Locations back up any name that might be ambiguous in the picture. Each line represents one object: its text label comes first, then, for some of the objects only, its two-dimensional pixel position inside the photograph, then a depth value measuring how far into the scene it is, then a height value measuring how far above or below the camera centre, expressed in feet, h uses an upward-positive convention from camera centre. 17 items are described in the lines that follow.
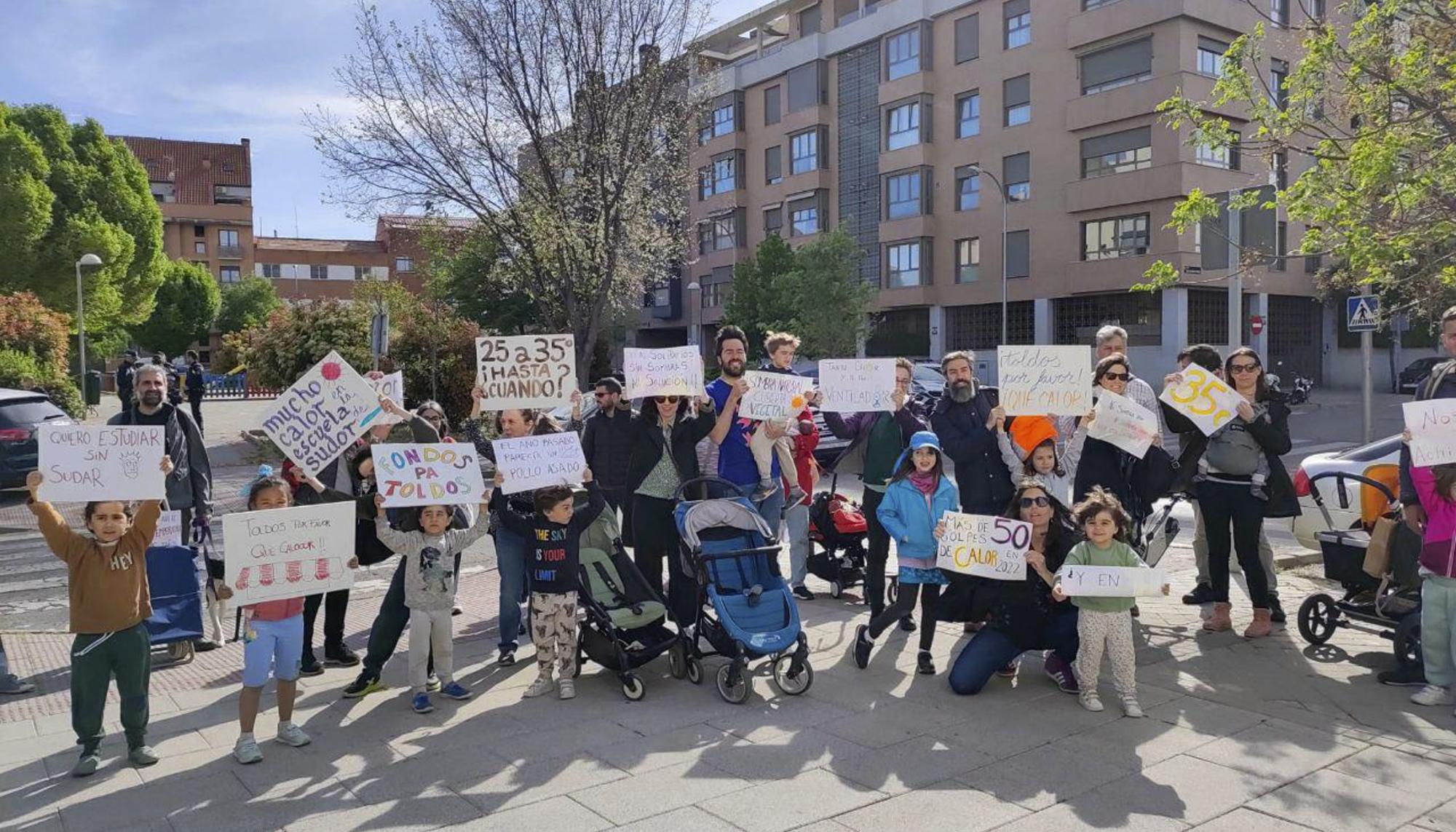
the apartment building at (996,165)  116.88 +28.95
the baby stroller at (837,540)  28.07 -4.62
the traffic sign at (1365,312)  45.88 +2.47
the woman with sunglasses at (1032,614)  19.67 -4.83
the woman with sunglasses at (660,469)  23.07 -2.05
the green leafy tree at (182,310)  210.79 +16.31
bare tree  65.46 +16.42
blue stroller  19.49 -4.37
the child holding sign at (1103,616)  18.60 -4.53
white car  30.60 -3.67
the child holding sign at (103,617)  16.25 -3.69
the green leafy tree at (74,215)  121.70 +22.92
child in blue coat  21.42 -3.29
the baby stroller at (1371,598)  19.98 -4.84
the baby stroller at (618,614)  20.12 -4.78
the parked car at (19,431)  46.03 -1.85
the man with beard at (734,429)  23.48 -1.22
